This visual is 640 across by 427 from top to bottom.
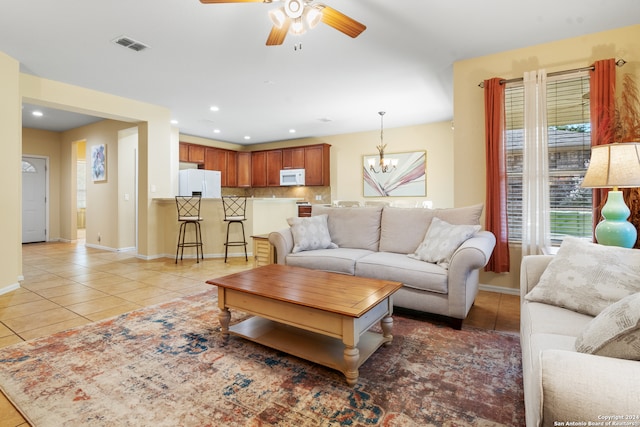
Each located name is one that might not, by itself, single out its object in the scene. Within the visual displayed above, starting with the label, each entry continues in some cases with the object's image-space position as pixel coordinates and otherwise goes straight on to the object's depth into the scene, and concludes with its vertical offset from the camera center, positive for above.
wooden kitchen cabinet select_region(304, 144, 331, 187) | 7.39 +1.08
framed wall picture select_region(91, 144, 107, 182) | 6.30 +1.01
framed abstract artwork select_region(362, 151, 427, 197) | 6.40 +0.71
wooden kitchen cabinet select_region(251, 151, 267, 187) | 8.29 +1.11
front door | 6.98 +0.30
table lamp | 2.14 +0.19
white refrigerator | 6.89 +0.64
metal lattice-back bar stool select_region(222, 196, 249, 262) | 5.25 -0.02
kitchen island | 5.47 -0.27
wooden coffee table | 1.73 -0.61
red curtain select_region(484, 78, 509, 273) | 3.34 +0.39
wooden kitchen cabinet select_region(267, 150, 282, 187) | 8.04 +1.12
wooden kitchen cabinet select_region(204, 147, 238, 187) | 7.86 +1.22
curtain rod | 2.91 +1.32
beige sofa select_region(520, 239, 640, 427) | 0.71 -0.41
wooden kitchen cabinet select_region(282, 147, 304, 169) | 7.68 +1.29
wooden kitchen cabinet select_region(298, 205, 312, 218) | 7.11 -0.02
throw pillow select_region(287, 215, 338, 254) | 3.34 -0.26
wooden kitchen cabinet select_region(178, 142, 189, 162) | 7.32 +1.36
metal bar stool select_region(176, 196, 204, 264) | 5.11 -0.12
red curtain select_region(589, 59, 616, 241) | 2.87 +0.93
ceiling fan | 2.08 +1.32
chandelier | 6.03 +0.93
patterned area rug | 1.46 -0.94
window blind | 3.10 +0.56
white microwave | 7.65 +0.83
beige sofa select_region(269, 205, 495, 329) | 2.43 -0.42
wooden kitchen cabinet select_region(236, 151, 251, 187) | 8.51 +1.18
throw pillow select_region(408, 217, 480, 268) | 2.64 -0.28
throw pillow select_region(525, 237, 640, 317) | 1.51 -0.36
